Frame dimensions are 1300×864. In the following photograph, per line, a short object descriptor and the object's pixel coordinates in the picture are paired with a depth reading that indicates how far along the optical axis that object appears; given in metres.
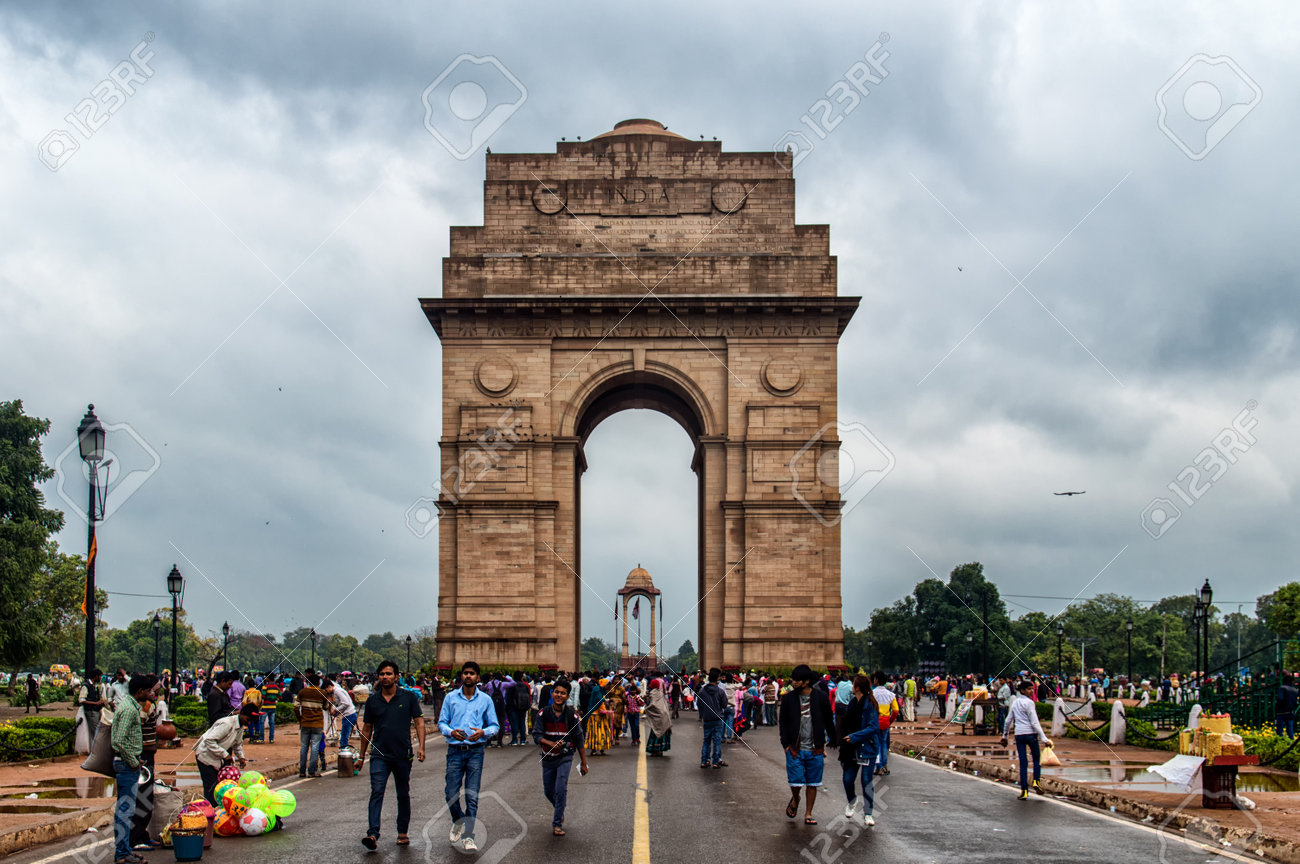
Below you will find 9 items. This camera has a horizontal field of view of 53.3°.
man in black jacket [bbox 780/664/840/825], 13.29
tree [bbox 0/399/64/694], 43.59
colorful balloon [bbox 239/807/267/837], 12.74
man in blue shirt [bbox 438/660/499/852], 12.13
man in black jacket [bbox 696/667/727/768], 20.80
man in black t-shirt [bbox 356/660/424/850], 12.06
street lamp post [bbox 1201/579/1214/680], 35.06
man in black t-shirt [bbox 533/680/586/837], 12.80
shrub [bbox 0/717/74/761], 21.86
